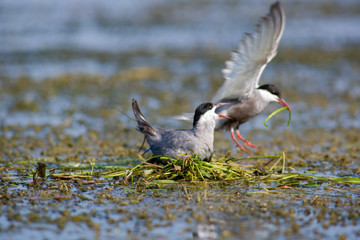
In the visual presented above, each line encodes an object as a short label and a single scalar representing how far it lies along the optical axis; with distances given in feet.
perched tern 34.30
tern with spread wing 40.37
